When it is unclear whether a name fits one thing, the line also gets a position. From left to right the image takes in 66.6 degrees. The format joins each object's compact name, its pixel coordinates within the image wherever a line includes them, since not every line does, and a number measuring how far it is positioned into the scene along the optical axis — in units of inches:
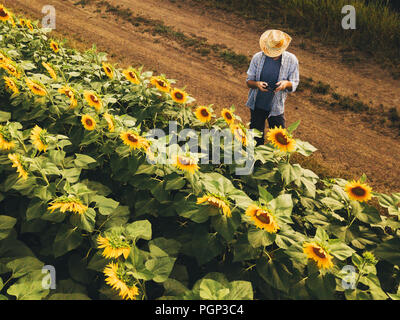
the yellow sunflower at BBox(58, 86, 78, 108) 103.6
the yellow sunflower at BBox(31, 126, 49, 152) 84.2
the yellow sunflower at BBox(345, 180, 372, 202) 85.0
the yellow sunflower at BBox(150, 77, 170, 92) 118.6
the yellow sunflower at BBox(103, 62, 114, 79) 132.4
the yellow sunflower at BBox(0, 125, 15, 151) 79.4
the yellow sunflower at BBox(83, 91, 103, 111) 103.5
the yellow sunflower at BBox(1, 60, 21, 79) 108.5
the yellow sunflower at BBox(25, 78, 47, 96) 102.5
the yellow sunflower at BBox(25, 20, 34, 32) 169.3
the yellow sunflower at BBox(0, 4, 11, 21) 151.5
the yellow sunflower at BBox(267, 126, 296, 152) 94.3
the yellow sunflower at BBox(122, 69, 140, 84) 122.7
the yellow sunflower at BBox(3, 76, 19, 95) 104.0
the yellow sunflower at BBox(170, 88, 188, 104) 117.7
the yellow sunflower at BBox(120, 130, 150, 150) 87.4
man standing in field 153.1
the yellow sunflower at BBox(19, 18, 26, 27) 170.4
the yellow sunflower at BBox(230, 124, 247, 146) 97.2
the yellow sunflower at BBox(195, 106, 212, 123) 112.8
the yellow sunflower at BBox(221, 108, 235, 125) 111.2
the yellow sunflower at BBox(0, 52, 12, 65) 111.4
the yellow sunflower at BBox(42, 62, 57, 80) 117.5
